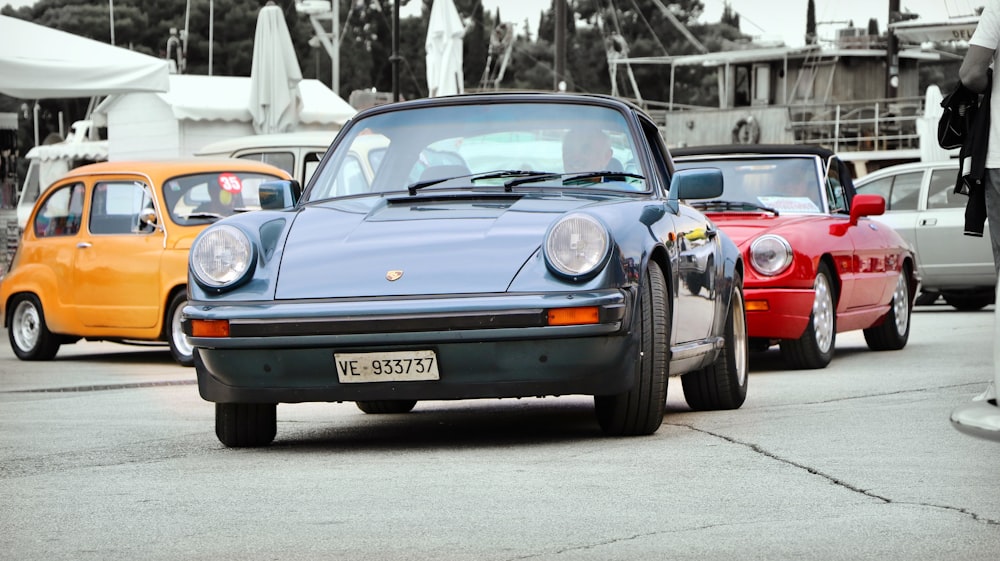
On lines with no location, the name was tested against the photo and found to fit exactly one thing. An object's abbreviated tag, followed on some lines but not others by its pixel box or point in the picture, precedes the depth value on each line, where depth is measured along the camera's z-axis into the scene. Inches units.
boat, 1763.0
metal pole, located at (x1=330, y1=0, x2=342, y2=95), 1740.5
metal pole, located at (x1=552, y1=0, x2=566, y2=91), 1470.2
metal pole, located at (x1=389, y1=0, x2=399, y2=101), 1155.5
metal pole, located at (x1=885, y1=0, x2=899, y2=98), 1792.6
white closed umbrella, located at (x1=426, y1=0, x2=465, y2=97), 1063.6
